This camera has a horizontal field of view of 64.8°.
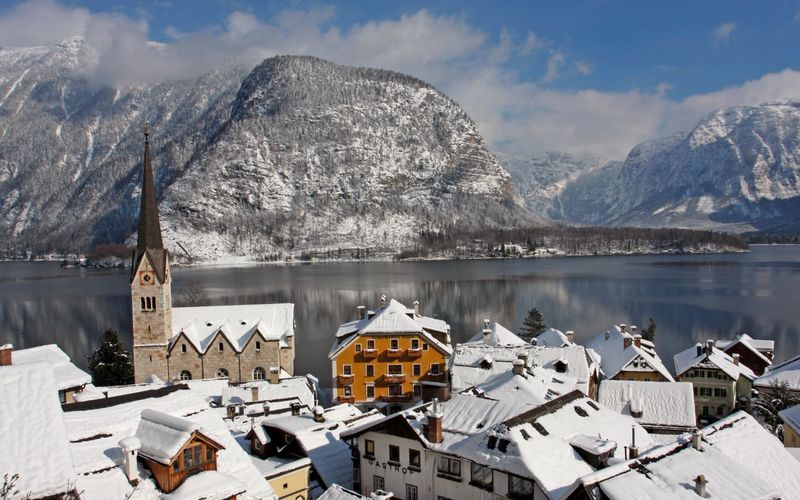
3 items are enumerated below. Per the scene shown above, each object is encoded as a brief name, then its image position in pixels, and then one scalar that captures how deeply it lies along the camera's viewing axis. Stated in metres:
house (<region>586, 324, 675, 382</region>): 48.59
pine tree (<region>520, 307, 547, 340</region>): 72.69
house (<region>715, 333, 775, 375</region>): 58.00
